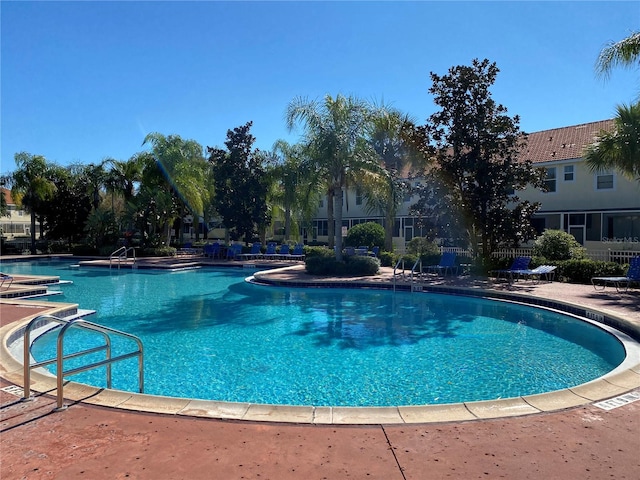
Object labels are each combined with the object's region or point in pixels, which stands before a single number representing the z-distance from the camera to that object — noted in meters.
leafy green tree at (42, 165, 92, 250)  36.12
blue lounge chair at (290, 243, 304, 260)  27.91
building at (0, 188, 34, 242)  56.33
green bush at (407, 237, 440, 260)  20.42
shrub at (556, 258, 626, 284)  15.62
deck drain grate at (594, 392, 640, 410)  4.84
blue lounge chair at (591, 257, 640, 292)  13.54
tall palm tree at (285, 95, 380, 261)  19.00
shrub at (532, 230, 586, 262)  17.88
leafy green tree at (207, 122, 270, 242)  29.23
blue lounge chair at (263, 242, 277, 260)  28.47
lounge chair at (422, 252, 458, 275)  18.80
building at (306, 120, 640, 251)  23.31
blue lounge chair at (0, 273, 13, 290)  15.12
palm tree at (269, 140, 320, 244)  20.94
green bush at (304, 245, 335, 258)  20.88
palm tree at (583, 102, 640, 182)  14.23
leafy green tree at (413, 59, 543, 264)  16.92
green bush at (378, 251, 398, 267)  23.56
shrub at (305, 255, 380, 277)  19.36
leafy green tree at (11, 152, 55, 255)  34.66
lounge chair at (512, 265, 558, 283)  16.05
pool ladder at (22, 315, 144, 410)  4.55
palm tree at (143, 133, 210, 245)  32.03
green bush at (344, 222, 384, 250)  26.89
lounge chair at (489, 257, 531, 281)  17.03
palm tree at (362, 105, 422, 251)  19.19
